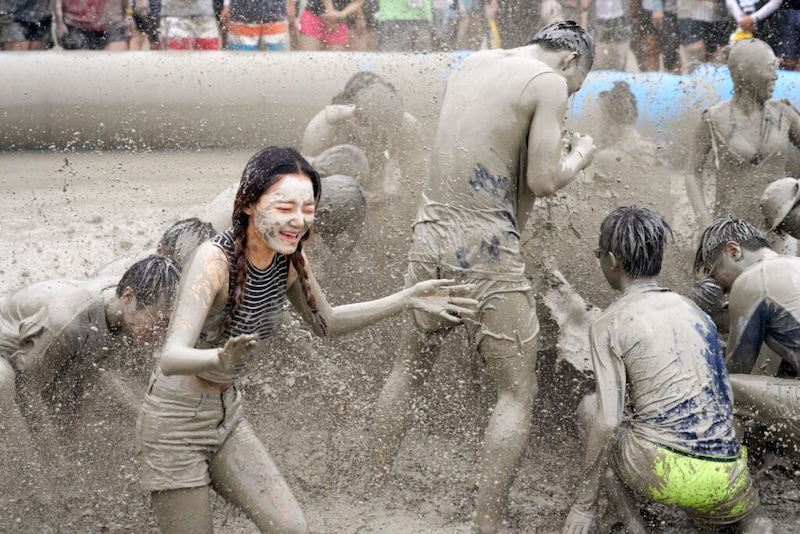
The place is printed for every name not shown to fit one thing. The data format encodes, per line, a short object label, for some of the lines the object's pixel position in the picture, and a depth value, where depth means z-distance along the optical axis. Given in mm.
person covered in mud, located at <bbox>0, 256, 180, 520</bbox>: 8500
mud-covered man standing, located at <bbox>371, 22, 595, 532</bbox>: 8742
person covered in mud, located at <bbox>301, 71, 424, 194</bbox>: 13023
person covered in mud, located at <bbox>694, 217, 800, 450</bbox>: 9086
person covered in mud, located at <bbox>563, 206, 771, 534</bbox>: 8273
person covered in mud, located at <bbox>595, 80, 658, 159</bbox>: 15187
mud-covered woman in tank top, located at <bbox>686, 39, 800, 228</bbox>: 12922
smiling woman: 6926
